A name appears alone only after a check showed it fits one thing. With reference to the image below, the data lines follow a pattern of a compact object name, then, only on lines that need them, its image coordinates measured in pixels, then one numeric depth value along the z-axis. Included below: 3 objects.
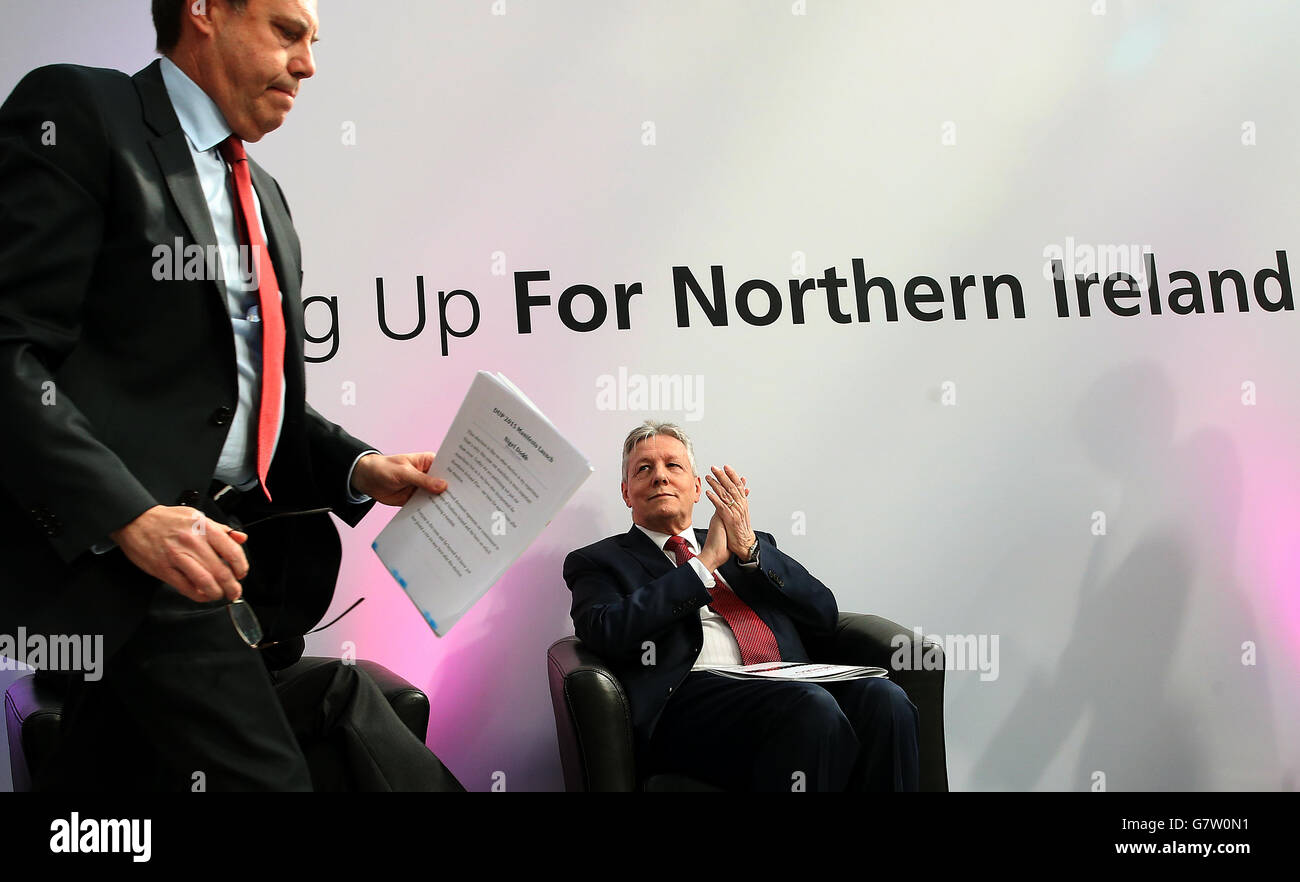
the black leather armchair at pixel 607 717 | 2.65
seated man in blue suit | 2.69
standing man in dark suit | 1.29
